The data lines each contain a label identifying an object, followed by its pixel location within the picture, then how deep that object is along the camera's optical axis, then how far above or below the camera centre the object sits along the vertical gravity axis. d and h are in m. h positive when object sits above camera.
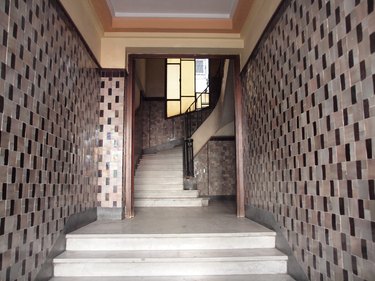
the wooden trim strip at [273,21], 2.86 +1.54
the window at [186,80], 10.20 +3.13
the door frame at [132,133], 4.50 +0.62
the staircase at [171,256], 2.72 -0.72
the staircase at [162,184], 6.40 -0.18
